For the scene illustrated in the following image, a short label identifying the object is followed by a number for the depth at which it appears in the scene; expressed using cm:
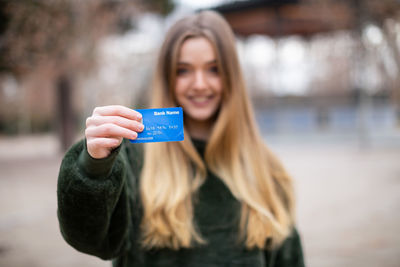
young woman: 143
